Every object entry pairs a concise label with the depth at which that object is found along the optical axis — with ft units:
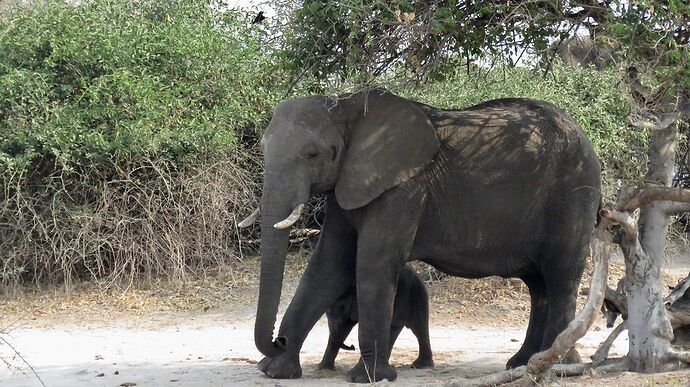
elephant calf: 66.74
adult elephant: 61.52
